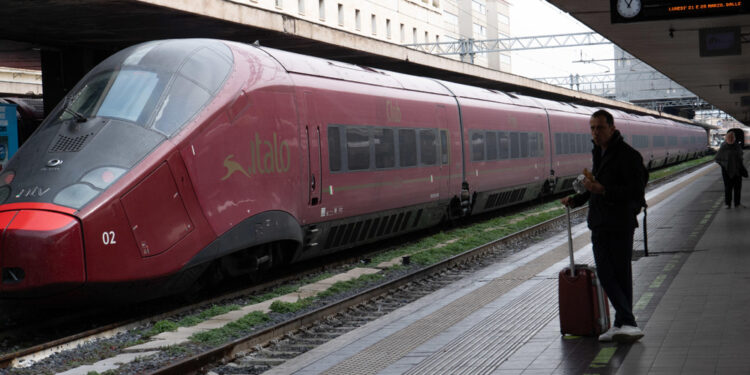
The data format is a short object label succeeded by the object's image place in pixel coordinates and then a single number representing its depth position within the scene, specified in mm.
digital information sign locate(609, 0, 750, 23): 11727
